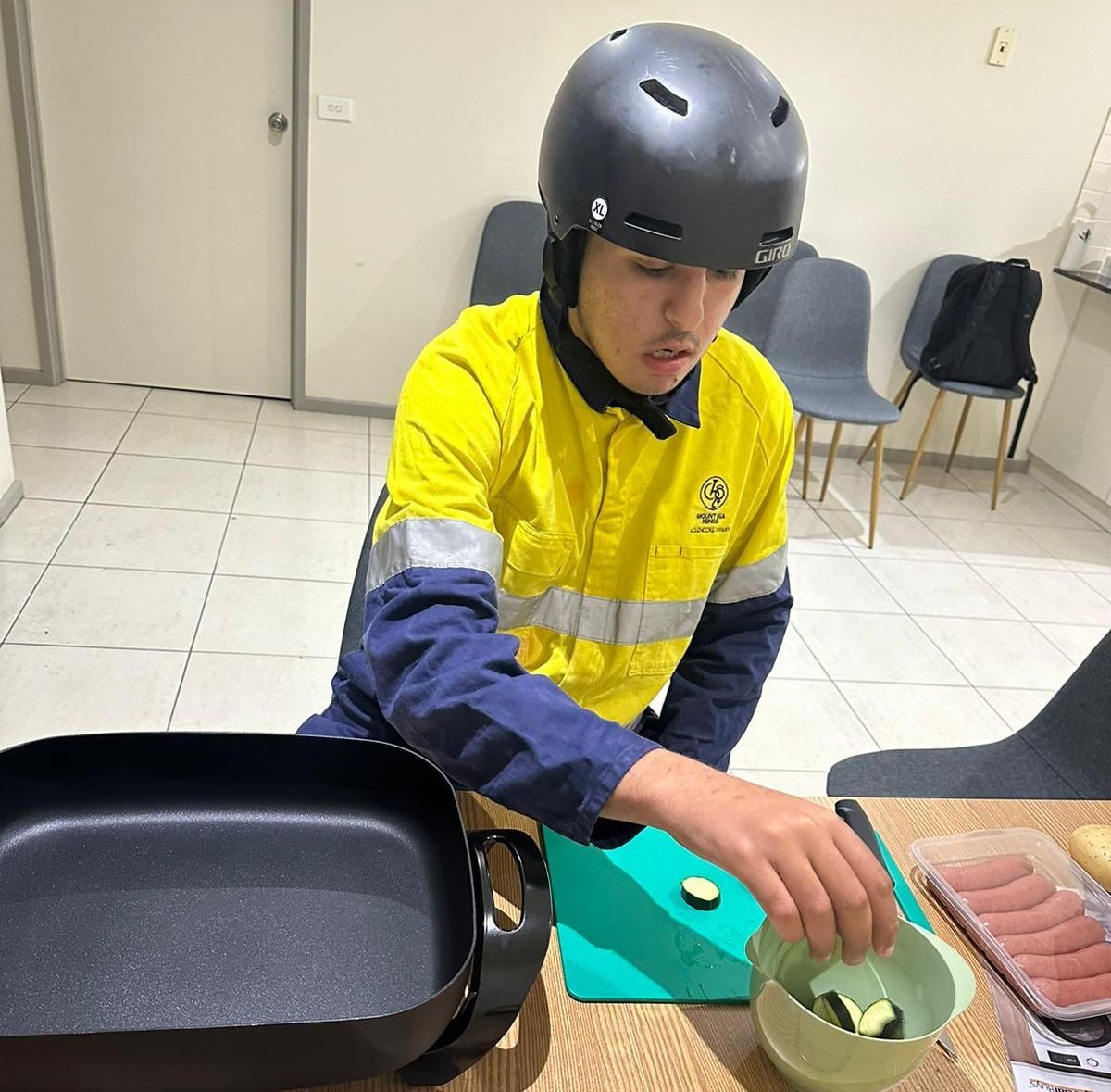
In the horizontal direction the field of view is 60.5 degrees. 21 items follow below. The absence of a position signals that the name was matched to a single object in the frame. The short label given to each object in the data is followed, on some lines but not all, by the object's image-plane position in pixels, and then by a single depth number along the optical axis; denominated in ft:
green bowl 2.22
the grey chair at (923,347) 12.87
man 2.32
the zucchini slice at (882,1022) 2.29
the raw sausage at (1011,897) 3.08
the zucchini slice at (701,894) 2.93
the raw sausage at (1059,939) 2.95
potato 3.28
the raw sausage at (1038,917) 3.03
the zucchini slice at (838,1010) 2.28
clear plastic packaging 2.80
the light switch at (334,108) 11.67
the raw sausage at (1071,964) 2.87
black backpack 12.53
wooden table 2.36
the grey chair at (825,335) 12.50
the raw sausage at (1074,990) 2.79
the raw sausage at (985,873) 3.16
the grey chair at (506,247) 12.17
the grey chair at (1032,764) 4.83
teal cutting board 2.66
